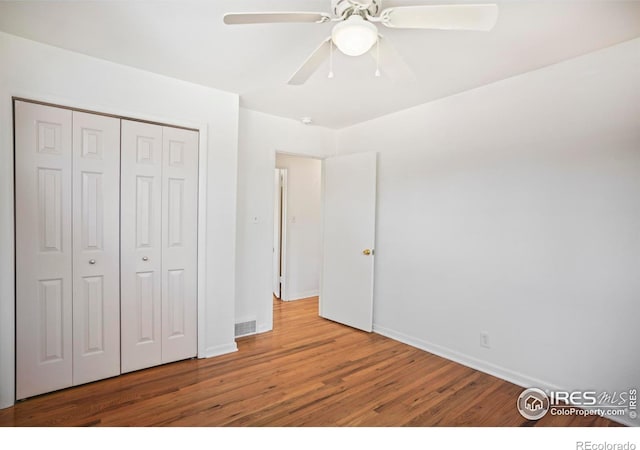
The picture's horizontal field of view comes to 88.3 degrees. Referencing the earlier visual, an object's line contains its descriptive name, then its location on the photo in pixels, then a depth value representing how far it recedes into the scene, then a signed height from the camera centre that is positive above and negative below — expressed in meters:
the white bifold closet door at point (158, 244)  2.61 -0.26
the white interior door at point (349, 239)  3.71 -0.26
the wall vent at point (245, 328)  3.51 -1.22
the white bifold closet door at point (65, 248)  2.21 -0.26
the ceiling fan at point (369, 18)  1.31 +0.83
